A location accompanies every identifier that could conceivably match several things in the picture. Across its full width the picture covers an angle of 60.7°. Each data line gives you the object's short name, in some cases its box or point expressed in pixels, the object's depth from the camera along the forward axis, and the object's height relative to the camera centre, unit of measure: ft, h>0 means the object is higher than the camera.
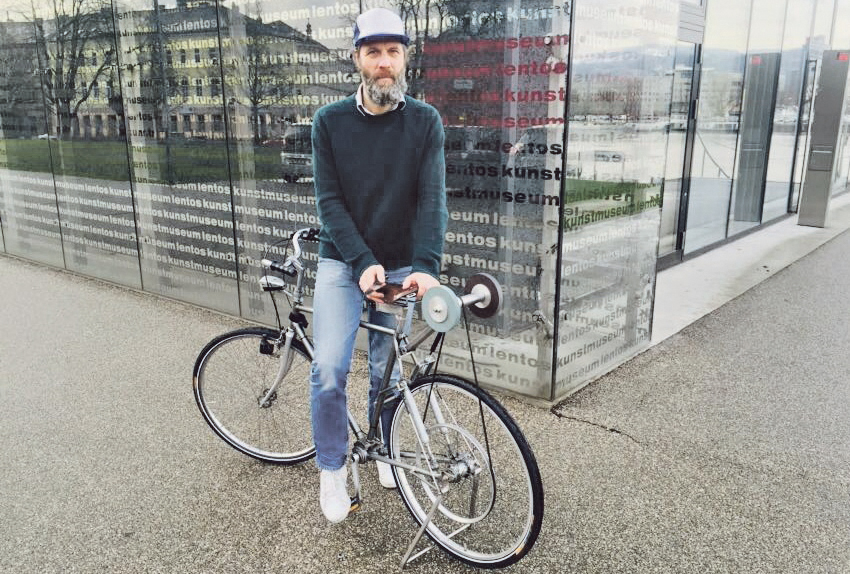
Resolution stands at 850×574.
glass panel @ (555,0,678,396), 14.15 -1.59
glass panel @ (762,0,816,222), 37.11 -0.01
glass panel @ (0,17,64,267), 26.78 -1.80
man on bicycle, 9.27 -1.23
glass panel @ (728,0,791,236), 33.60 -0.40
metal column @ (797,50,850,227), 36.22 -1.53
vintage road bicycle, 8.71 -4.39
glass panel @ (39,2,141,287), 23.49 -1.31
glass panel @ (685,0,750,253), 29.89 -0.69
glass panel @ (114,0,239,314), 20.40 -1.34
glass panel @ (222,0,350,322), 17.33 +0.06
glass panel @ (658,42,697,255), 27.73 -1.59
